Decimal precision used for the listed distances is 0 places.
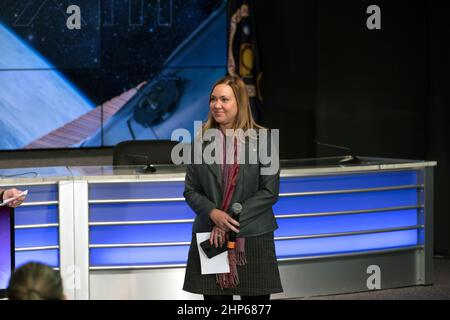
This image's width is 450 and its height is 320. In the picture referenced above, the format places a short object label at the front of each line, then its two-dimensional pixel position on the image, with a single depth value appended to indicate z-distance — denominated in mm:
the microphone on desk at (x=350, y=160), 8496
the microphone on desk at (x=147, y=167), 7684
